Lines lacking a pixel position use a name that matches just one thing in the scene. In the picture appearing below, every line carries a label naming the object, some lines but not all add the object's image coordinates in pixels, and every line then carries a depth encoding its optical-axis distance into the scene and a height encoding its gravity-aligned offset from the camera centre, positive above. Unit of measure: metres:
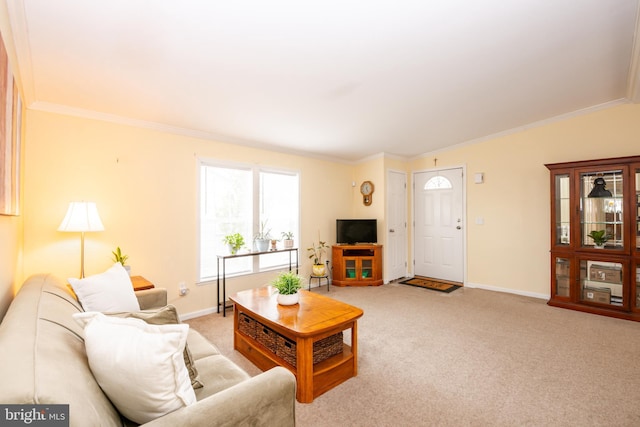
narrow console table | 3.65 -0.83
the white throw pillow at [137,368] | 0.94 -0.50
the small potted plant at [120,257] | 2.94 -0.41
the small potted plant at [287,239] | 4.44 -0.35
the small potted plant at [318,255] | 4.75 -0.67
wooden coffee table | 1.99 -0.86
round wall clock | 5.39 +0.47
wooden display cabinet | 3.37 -0.26
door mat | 4.80 -1.20
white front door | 5.12 -0.17
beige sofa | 0.74 -0.48
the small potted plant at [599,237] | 3.58 -0.28
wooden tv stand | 5.04 -0.87
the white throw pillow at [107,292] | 1.74 -0.47
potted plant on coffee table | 2.45 -0.61
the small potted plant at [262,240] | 4.05 -0.32
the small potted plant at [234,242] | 3.86 -0.33
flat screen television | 5.16 -0.26
